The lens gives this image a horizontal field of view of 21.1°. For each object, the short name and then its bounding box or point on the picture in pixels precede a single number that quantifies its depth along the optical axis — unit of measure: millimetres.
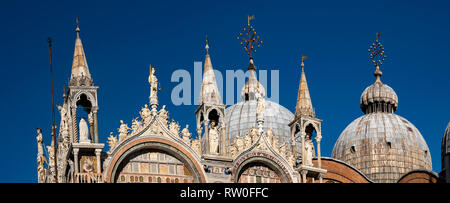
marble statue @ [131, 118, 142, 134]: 52719
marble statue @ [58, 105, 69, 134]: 52875
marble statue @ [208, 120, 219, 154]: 55125
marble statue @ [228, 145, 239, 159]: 54919
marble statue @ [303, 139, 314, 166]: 56906
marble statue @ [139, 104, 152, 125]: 53031
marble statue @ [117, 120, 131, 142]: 52375
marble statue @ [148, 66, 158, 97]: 53844
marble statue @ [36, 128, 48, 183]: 59578
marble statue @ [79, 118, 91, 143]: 51594
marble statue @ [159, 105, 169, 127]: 53375
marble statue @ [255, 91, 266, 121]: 56469
